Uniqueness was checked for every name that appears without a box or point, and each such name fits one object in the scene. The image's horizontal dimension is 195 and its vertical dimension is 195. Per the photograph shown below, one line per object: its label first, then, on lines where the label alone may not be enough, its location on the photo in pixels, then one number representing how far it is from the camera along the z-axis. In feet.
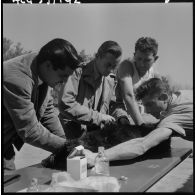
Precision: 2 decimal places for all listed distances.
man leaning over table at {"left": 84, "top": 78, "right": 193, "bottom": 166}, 10.75
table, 8.17
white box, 8.64
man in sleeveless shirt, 10.88
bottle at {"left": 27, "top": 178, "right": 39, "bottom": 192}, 7.70
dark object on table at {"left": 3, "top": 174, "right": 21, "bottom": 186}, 8.75
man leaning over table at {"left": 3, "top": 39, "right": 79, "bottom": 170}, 9.37
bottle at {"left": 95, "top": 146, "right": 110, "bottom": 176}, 9.37
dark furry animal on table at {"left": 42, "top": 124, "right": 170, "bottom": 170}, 10.38
